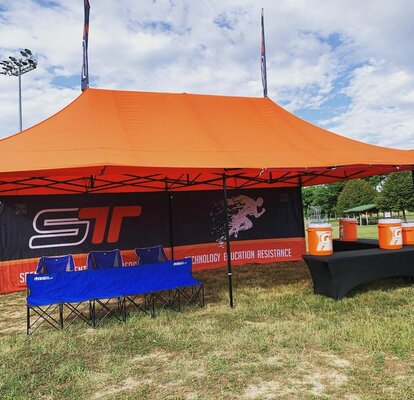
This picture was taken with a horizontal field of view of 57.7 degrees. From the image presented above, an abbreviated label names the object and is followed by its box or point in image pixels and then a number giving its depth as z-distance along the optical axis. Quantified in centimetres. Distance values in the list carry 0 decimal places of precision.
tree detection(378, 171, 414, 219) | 3725
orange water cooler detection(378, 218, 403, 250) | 586
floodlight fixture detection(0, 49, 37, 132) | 2922
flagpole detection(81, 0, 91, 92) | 726
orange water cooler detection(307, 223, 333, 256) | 552
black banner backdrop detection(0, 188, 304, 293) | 751
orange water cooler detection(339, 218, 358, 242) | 697
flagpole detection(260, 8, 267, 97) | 895
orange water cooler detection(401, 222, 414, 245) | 611
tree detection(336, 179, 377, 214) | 5222
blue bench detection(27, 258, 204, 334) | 450
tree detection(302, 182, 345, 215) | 6382
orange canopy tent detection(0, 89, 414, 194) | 474
